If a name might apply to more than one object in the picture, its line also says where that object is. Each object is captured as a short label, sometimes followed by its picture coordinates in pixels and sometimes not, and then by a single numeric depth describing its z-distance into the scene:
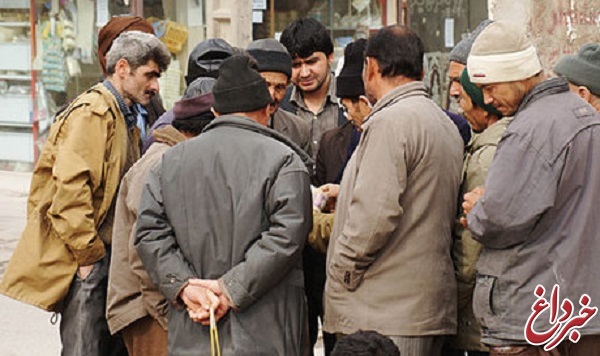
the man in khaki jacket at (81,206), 8.81
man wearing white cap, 6.81
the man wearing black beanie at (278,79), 9.43
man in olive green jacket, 7.63
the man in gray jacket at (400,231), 7.33
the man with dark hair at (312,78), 10.04
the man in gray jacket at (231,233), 7.44
